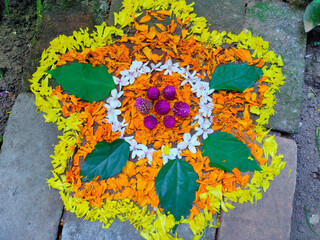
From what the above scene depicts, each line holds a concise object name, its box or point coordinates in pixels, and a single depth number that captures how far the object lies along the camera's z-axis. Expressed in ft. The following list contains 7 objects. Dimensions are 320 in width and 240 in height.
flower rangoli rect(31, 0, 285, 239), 3.52
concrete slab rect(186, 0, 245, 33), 4.01
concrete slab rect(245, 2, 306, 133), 3.81
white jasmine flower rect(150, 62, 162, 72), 3.77
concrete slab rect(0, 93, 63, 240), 3.61
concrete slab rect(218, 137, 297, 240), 3.52
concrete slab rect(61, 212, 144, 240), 3.53
